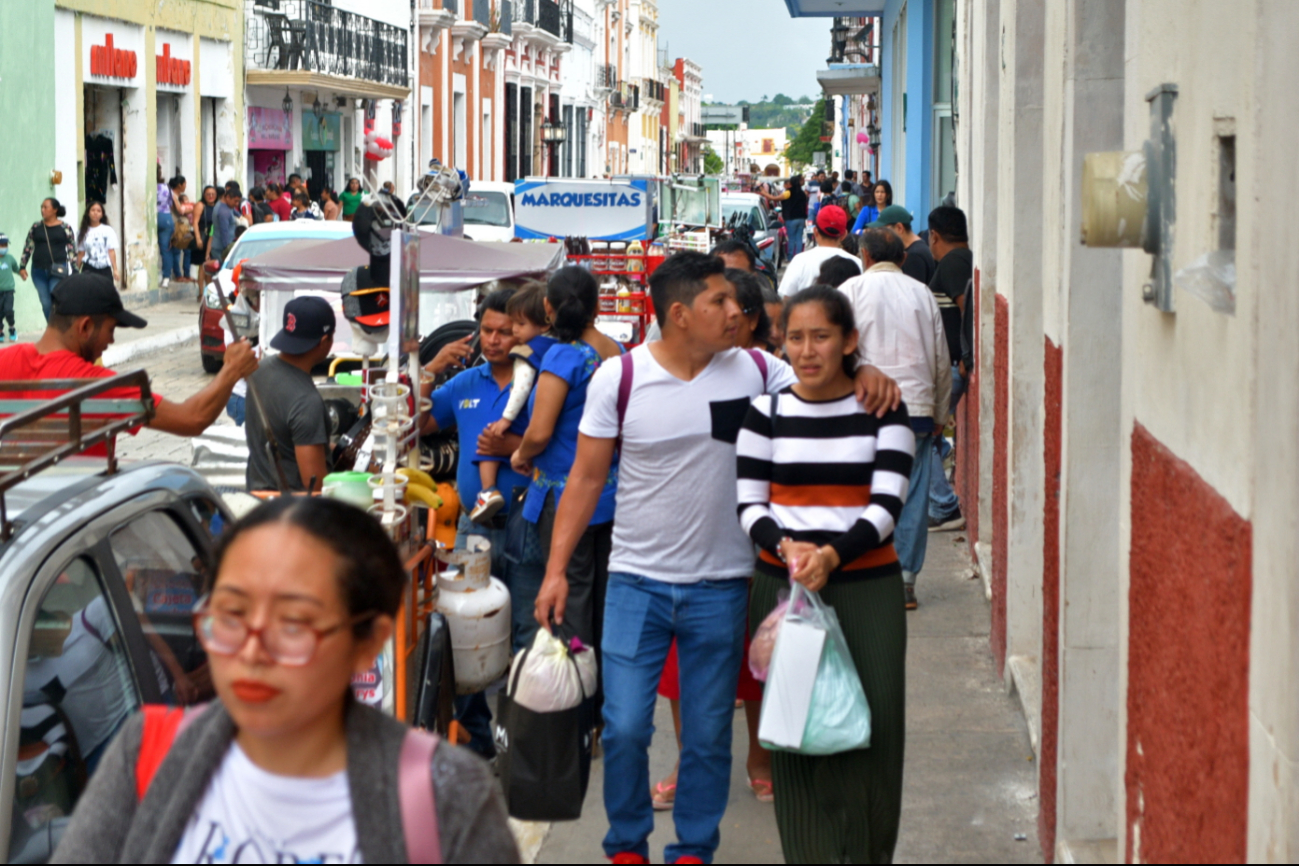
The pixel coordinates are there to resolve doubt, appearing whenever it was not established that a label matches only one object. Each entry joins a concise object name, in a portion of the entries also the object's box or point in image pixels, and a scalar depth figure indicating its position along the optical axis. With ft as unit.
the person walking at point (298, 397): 19.83
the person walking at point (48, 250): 65.62
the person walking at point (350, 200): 107.26
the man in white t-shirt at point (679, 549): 15.66
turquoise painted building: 70.23
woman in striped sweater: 14.57
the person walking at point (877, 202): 60.08
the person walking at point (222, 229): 86.53
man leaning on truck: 17.72
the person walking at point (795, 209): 96.32
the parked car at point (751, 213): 99.09
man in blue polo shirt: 20.71
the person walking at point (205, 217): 89.30
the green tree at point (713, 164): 377.44
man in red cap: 33.40
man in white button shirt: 26.17
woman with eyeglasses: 6.97
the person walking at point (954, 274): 32.32
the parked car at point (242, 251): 54.19
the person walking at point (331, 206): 102.32
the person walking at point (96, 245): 70.59
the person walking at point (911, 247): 36.99
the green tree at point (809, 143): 367.45
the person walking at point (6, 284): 60.54
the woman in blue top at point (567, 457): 19.12
